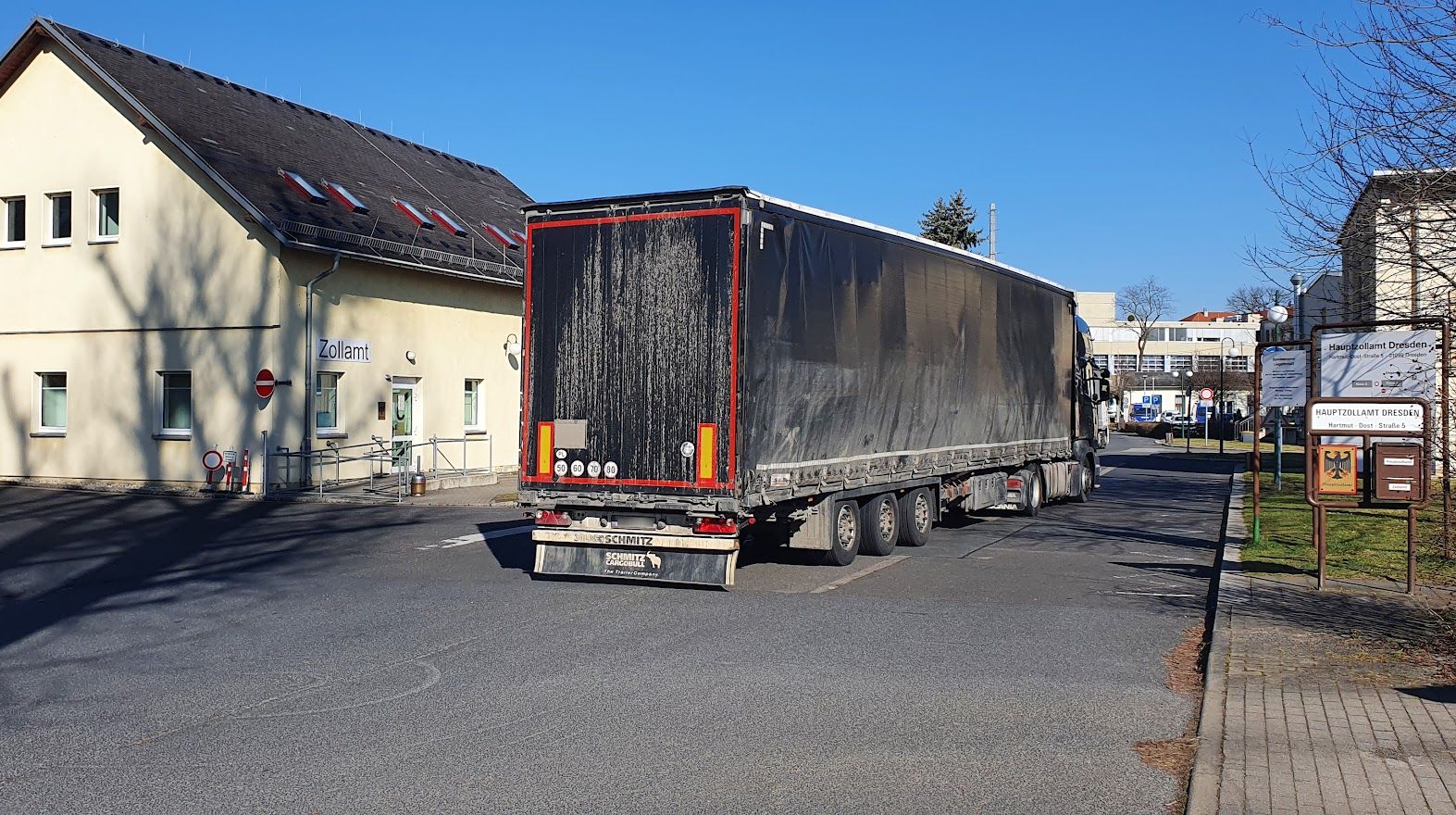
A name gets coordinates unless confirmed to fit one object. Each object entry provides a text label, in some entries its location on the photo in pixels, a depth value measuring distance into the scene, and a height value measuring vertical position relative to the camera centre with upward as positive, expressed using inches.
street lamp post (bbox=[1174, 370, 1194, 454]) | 2058.3 +40.5
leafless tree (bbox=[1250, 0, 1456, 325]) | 385.1 +66.0
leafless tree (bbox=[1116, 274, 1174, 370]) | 3742.6 +292.2
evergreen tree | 2357.3 +345.1
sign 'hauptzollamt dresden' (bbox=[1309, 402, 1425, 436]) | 456.1 -1.2
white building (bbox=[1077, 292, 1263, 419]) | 3791.8 +231.0
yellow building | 960.3 +92.8
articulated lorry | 465.1 +10.7
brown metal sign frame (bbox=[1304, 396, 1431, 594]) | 448.8 -25.1
